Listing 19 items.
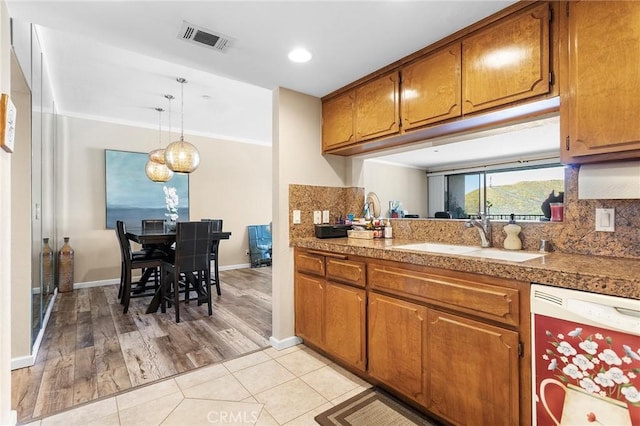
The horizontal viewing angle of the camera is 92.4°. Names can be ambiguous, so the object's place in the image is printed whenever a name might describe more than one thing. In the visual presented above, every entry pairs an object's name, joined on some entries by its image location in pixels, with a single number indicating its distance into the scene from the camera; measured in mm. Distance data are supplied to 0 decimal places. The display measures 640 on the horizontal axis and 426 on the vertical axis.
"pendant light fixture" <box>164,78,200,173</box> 3646
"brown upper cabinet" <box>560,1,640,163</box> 1316
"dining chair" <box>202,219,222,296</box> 4289
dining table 3483
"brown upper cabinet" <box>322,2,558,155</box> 1628
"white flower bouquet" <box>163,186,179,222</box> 5270
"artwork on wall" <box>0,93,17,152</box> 1526
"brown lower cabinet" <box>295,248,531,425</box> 1387
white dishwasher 1089
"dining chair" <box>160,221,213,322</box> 3350
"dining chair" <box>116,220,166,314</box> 3574
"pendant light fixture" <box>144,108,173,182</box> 4273
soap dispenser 1906
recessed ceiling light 2150
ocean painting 4820
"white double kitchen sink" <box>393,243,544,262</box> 1772
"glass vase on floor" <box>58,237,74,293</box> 4371
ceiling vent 1922
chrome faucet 2049
